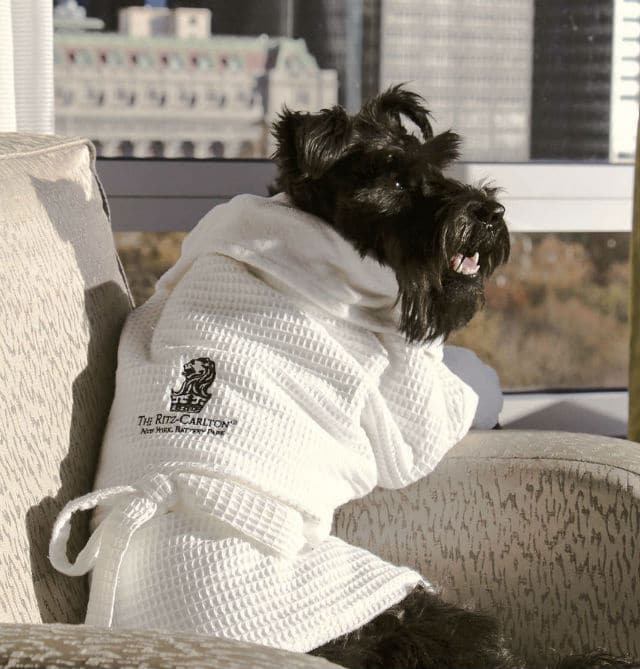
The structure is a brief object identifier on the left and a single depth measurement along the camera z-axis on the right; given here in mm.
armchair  2143
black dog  2218
